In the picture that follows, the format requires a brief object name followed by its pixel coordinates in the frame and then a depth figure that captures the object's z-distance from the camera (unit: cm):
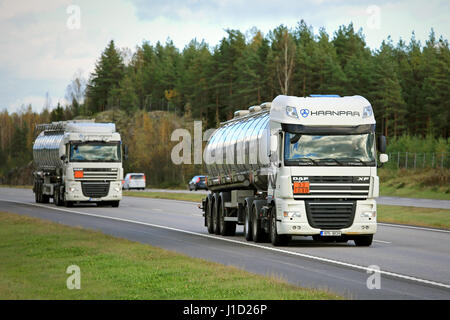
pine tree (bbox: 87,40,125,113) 15938
